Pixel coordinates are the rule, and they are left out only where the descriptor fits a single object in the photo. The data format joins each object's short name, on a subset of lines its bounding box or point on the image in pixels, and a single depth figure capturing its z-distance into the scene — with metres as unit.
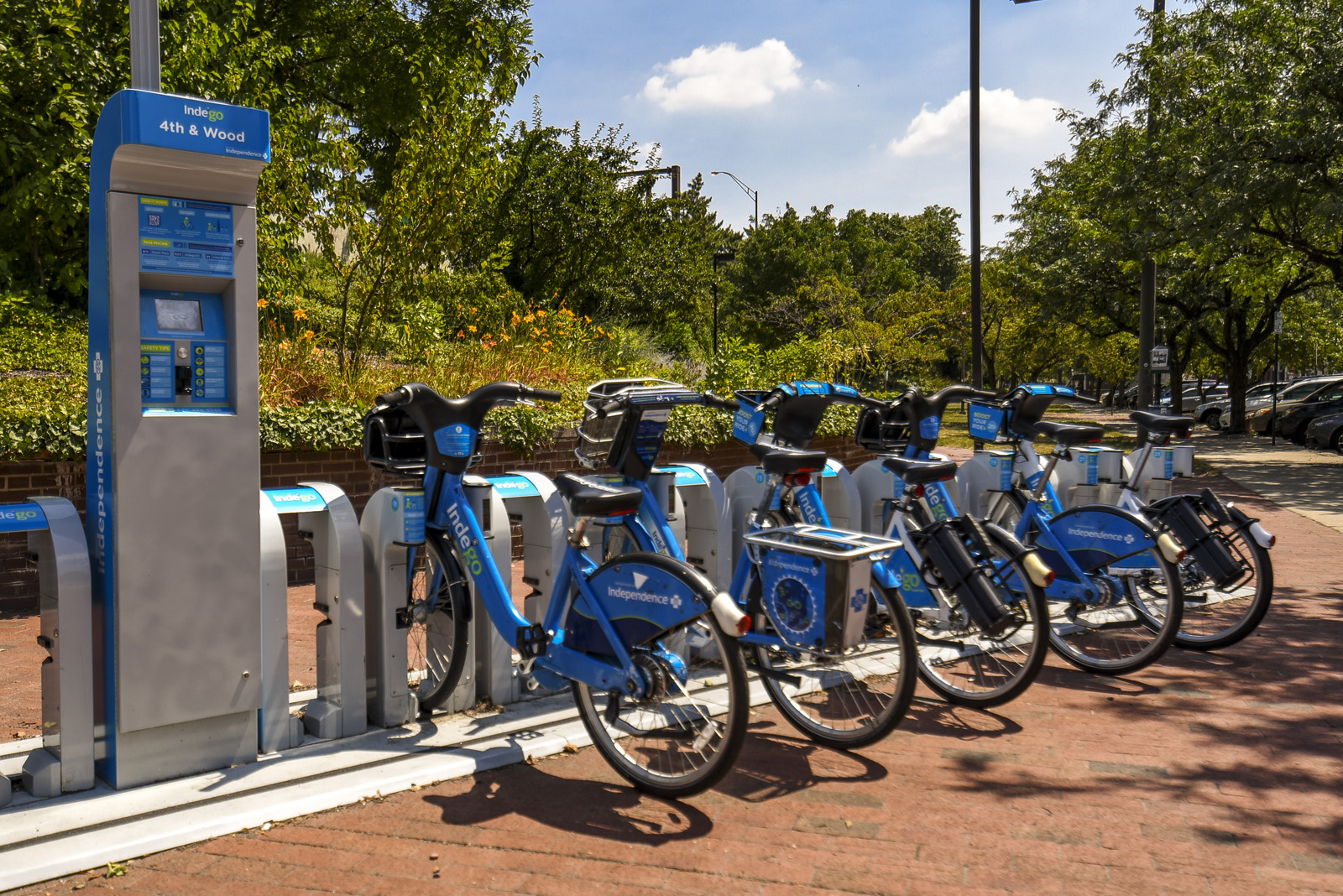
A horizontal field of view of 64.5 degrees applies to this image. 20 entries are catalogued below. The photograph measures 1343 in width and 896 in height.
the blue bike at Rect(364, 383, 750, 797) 3.64
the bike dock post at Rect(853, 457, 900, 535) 6.16
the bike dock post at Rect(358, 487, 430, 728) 4.46
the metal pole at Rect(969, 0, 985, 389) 16.31
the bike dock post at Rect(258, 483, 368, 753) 4.25
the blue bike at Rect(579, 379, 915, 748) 3.95
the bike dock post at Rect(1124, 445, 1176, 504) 7.32
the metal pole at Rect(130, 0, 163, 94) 4.68
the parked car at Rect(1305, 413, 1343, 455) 23.00
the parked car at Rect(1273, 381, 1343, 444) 25.53
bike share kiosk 3.73
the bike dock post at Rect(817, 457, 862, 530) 6.03
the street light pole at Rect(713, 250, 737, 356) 26.55
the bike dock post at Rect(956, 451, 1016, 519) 6.41
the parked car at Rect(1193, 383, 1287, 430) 32.25
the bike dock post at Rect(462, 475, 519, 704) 4.72
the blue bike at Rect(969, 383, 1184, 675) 5.45
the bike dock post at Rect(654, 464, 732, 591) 5.61
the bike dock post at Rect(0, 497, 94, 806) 3.68
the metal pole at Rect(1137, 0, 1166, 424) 17.66
